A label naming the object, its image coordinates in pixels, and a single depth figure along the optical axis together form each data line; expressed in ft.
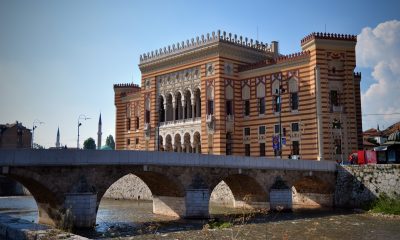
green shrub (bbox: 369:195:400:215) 104.74
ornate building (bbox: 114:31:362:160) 138.41
